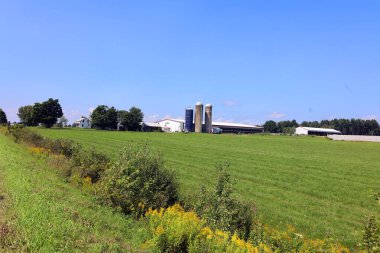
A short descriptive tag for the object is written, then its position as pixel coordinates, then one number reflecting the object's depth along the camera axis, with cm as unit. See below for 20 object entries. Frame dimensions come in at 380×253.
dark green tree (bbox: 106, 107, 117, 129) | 12838
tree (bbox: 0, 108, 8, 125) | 12619
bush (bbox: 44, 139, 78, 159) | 1891
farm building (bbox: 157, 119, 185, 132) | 15465
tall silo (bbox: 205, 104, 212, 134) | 14288
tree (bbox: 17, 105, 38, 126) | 11373
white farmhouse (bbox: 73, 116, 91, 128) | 16080
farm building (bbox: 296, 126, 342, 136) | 15875
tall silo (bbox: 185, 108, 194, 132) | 14400
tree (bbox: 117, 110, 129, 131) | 12965
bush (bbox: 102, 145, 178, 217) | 866
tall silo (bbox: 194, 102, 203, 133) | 13912
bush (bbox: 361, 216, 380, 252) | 400
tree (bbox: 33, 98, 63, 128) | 11225
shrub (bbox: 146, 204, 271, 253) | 517
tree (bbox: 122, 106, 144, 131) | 13012
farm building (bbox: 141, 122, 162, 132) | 14462
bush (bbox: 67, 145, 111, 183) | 1288
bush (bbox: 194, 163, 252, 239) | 724
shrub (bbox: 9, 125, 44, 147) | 2596
